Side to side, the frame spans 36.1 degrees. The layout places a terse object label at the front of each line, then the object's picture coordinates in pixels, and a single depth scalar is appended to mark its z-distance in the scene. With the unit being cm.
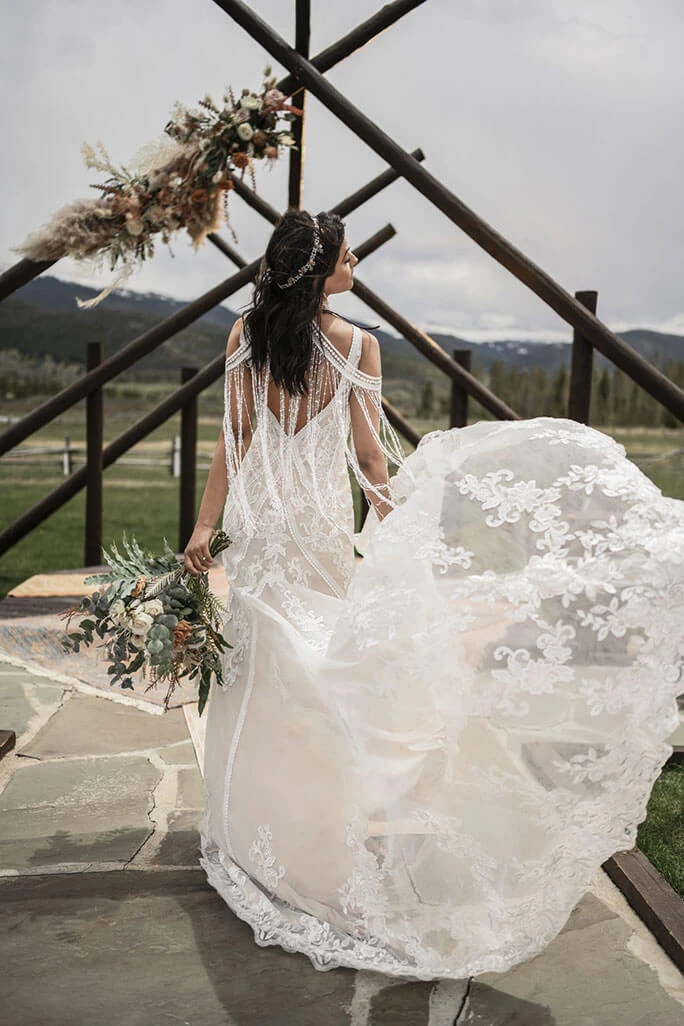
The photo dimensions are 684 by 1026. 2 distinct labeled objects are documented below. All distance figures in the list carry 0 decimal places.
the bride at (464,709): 249
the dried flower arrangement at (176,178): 523
